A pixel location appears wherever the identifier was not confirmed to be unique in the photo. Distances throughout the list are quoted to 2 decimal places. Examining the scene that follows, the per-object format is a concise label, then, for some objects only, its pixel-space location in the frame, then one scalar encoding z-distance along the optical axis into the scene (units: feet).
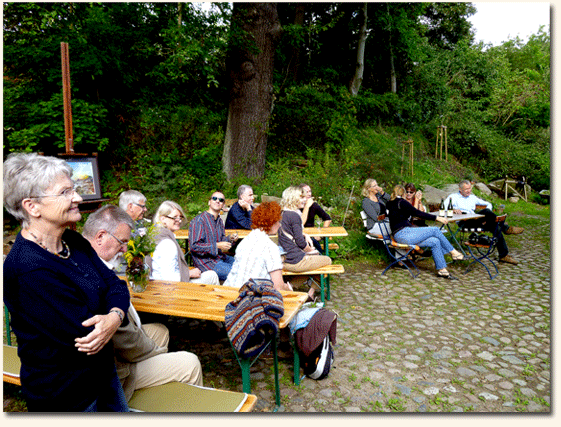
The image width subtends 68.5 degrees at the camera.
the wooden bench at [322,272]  17.35
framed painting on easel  15.37
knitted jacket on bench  9.27
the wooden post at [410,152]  48.41
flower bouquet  10.77
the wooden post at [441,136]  59.06
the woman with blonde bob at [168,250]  12.55
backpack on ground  11.77
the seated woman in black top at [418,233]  22.21
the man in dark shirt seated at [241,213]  21.47
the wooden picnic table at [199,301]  9.86
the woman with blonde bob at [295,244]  17.34
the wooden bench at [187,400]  8.09
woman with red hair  12.38
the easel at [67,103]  13.65
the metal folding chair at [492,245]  22.89
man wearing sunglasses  16.61
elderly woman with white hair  6.13
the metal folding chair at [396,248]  22.54
